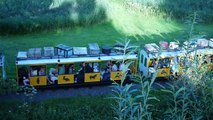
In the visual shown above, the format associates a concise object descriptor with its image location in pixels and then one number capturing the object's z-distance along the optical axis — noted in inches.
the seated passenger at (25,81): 618.8
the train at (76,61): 619.8
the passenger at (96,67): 642.2
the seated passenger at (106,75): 652.6
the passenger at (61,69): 627.5
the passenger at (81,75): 638.8
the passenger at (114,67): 652.1
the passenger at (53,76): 634.2
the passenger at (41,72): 619.5
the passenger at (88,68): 637.9
